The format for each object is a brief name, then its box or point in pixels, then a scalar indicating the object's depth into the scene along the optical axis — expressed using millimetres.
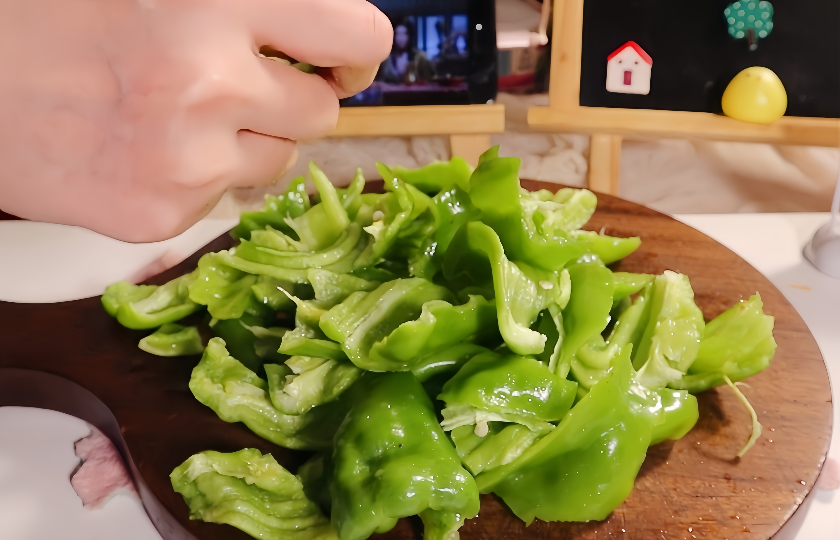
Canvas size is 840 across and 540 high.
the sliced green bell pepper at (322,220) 259
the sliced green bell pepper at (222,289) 256
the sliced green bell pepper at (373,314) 207
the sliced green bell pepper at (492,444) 199
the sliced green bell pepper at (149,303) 267
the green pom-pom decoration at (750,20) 377
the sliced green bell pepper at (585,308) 218
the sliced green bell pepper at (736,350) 233
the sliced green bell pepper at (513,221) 214
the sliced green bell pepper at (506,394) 194
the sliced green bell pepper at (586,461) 193
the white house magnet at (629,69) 410
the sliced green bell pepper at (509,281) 199
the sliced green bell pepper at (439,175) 251
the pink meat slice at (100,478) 242
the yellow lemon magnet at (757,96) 387
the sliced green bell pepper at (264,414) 221
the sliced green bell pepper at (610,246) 282
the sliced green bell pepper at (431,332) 193
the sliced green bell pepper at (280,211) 282
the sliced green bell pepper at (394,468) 178
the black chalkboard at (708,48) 384
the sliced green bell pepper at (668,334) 228
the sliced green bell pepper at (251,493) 195
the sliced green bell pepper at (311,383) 218
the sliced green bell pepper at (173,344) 259
